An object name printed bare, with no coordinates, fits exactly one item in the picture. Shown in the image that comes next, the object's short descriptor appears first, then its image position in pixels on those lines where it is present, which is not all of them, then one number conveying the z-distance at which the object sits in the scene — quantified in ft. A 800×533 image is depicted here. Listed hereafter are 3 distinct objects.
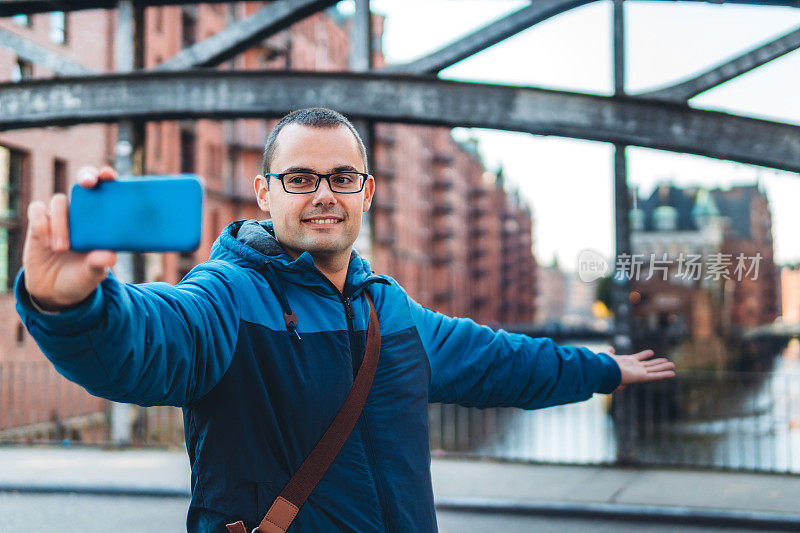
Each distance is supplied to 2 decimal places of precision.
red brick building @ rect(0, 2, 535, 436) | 68.33
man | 5.97
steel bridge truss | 23.36
